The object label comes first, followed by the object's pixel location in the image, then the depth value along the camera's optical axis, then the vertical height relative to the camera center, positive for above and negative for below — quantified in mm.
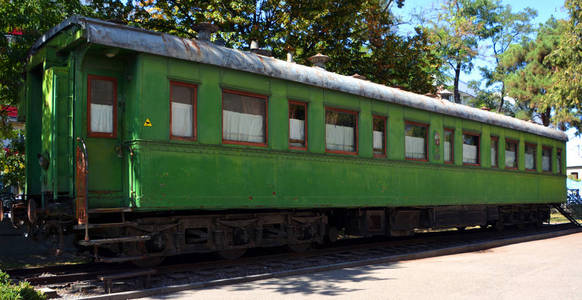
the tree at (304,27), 16109 +4279
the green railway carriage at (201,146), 7527 +286
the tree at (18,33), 10227 +2586
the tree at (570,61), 22000 +4285
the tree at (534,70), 34969 +6171
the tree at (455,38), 36844 +8712
